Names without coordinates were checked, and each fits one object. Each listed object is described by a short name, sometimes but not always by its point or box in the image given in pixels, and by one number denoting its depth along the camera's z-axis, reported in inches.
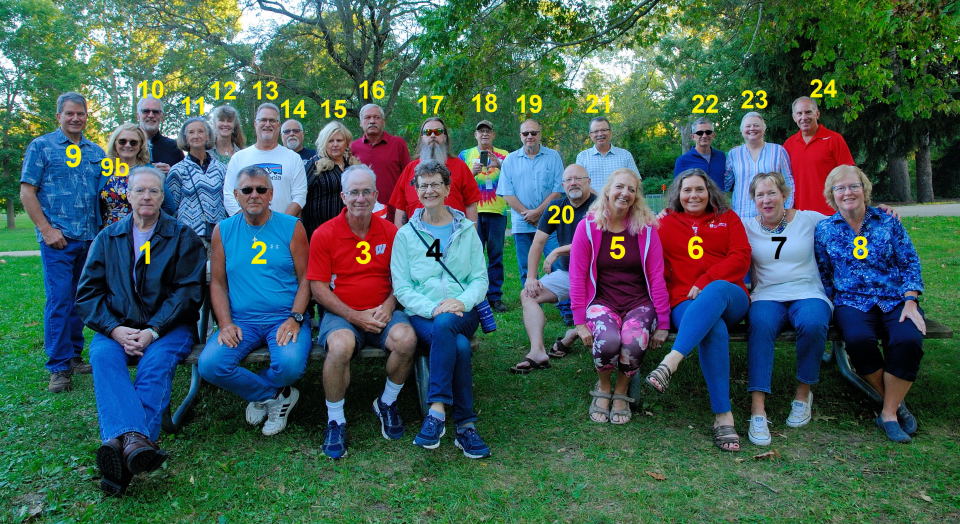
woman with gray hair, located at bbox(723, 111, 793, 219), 225.5
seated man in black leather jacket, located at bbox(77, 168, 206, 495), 140.1
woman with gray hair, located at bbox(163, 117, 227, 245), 199.8
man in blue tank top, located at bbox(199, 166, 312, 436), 158.4
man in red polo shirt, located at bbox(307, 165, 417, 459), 155.1
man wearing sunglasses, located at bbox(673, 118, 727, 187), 239.9
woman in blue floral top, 158.7
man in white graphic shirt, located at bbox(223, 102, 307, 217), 201.3
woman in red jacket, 156.9
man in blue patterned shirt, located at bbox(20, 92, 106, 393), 192.4
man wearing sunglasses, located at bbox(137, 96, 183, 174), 220.7
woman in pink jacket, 168.7
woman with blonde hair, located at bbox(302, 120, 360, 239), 212.5
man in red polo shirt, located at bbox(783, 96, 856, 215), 225.5
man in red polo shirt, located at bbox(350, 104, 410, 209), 246.4
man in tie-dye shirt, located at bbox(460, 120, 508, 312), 291.9
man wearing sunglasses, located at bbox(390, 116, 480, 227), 234.8
